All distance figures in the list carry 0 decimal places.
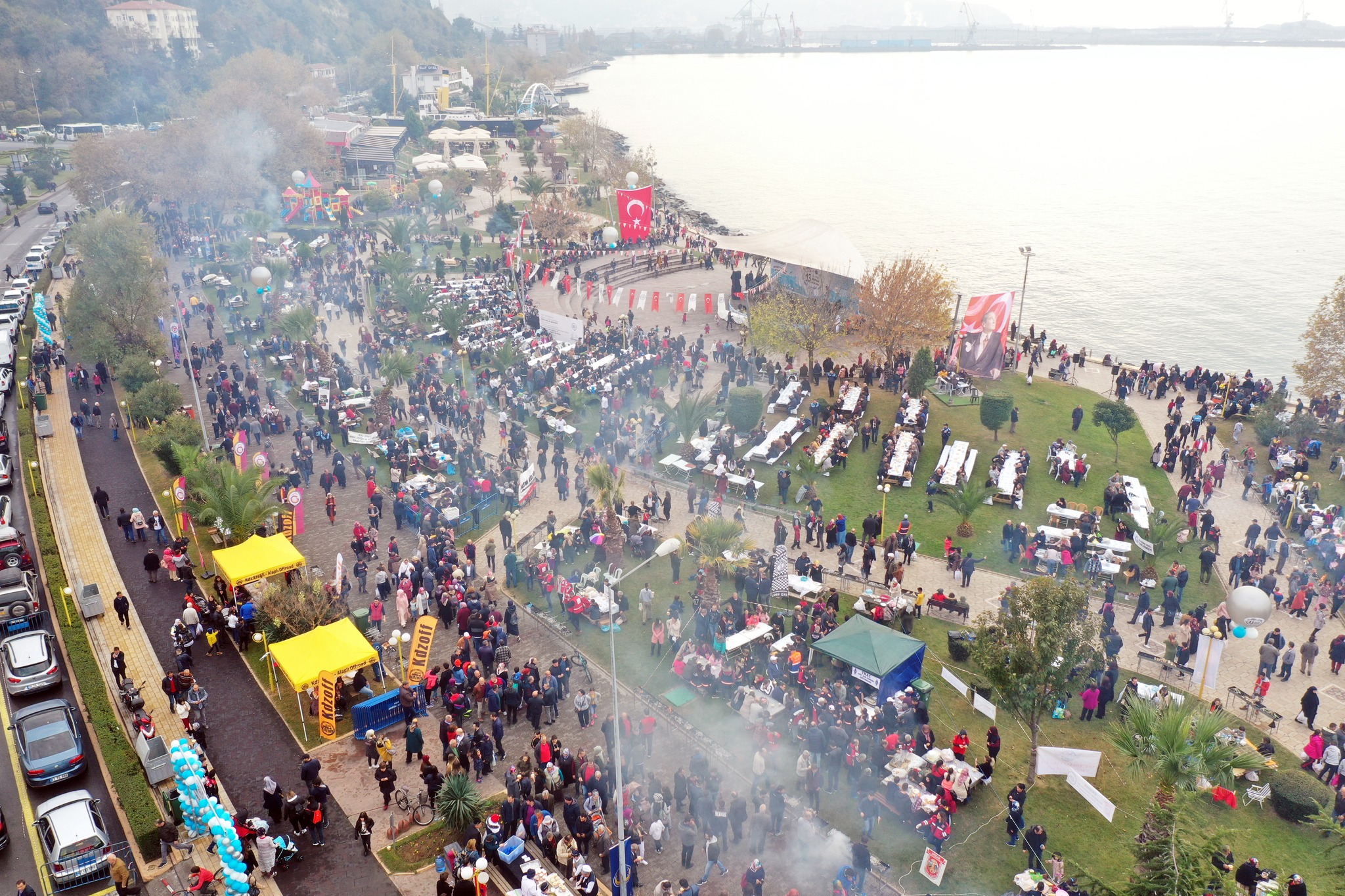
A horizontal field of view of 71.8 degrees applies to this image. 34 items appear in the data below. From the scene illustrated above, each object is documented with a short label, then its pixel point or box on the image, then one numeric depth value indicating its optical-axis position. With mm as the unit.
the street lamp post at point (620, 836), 13289
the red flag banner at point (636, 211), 52719
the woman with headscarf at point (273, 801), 16312
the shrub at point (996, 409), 33188
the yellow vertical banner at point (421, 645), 20031
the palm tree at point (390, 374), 32719
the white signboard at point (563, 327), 39062
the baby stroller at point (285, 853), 15703
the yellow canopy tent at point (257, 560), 22047
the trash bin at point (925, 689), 19656
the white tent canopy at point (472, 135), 88188
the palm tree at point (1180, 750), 14469
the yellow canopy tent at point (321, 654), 18938
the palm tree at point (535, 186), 70312
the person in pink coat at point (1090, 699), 19500
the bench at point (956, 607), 23016
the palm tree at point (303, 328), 37938
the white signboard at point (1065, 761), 17750
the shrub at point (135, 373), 33812
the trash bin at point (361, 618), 22047
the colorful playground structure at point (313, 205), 65250
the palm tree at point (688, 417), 31266
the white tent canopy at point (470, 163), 75250
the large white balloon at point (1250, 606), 21062
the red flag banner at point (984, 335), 37875
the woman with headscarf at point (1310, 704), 19328
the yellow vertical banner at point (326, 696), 18828
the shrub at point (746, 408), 32719
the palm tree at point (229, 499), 24688
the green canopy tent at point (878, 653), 19531
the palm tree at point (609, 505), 25047
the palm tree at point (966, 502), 27016
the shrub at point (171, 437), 28266
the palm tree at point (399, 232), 55094
